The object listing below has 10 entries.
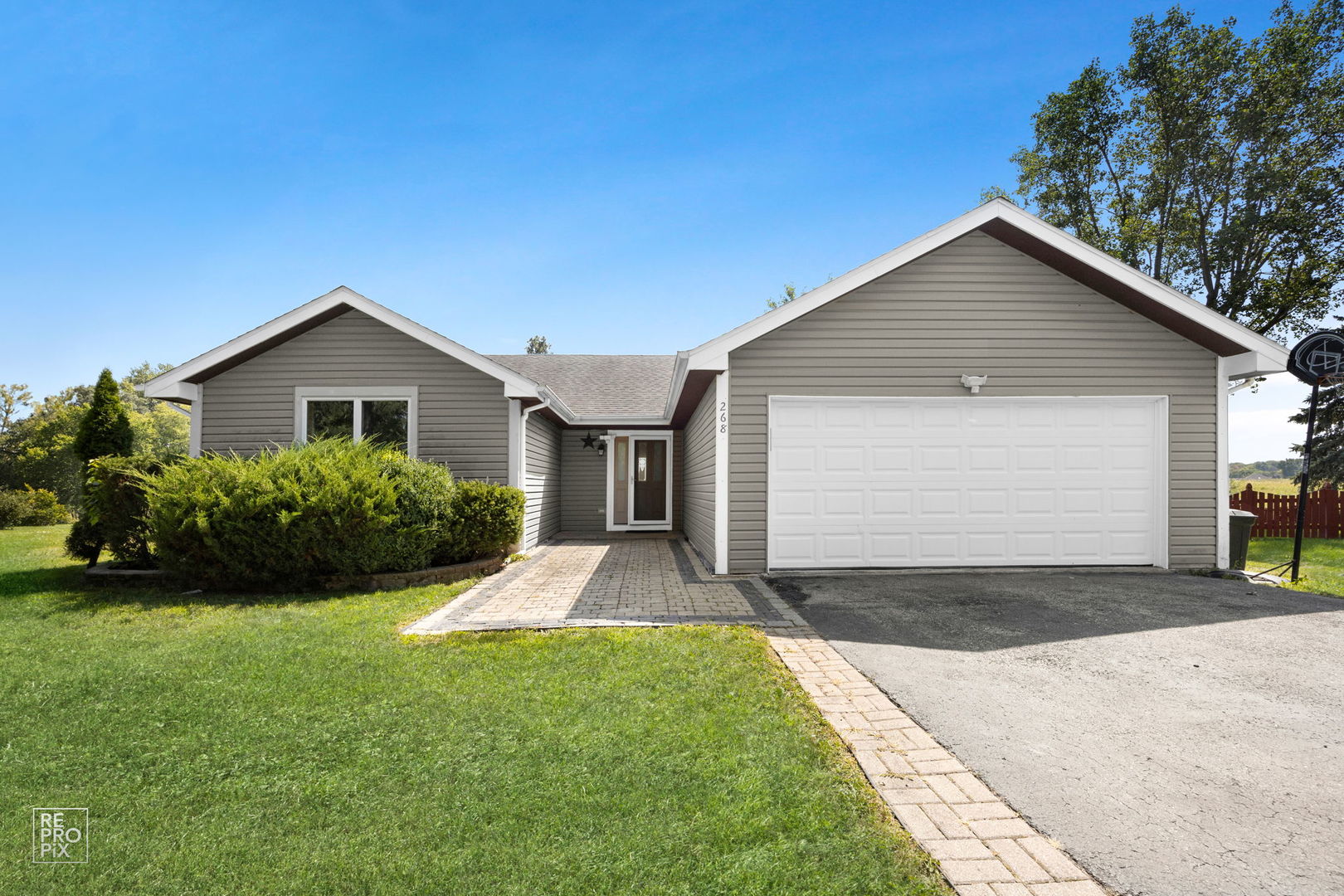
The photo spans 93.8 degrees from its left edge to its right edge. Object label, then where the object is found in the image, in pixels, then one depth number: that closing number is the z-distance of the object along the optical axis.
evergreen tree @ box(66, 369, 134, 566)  11.85
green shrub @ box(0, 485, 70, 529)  17.22
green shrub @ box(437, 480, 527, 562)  8.41
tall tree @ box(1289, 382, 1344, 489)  17.28
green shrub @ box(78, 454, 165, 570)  7.98
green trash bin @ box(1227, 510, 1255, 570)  8.87
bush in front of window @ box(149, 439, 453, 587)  7.14
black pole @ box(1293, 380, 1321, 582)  8.00
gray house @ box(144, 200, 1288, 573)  8.06
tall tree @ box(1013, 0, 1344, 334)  16.53
